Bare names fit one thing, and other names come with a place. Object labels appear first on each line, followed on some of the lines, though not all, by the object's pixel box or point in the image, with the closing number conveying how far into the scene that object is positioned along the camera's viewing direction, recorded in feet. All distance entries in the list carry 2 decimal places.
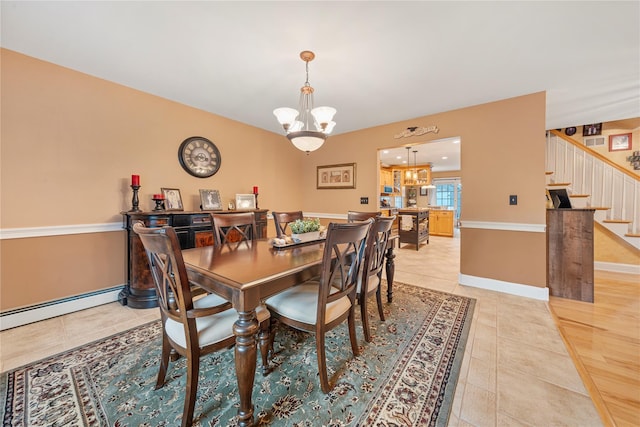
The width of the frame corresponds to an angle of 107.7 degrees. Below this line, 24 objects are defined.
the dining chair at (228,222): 7.07
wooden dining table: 3.58
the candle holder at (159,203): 8.72
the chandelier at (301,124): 6.58
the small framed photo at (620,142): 13.20
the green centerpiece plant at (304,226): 7.06
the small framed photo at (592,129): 13.77
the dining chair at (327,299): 4.36
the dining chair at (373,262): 5.55
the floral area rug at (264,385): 3.93
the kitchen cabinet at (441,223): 24.16
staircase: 11.87
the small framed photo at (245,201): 12.05
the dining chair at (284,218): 8.50
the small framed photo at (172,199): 9.48
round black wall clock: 10.23
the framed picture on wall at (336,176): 14.08
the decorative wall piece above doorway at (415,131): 11.19
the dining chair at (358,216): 9.57
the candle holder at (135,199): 8.29
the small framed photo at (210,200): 10.56
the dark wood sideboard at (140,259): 8.06
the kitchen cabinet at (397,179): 26.40
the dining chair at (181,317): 3.59
